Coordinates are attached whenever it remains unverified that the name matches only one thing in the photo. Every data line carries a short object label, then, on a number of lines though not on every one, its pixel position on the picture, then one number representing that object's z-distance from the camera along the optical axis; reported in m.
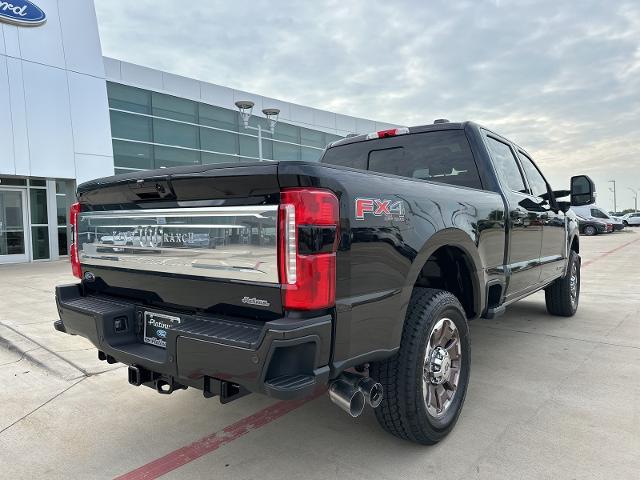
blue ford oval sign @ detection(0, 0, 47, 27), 12.97
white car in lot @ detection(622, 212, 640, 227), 48.84
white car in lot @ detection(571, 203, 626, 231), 31.00
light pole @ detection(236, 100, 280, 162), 15.88
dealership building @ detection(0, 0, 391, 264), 13.30
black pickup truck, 2.01
